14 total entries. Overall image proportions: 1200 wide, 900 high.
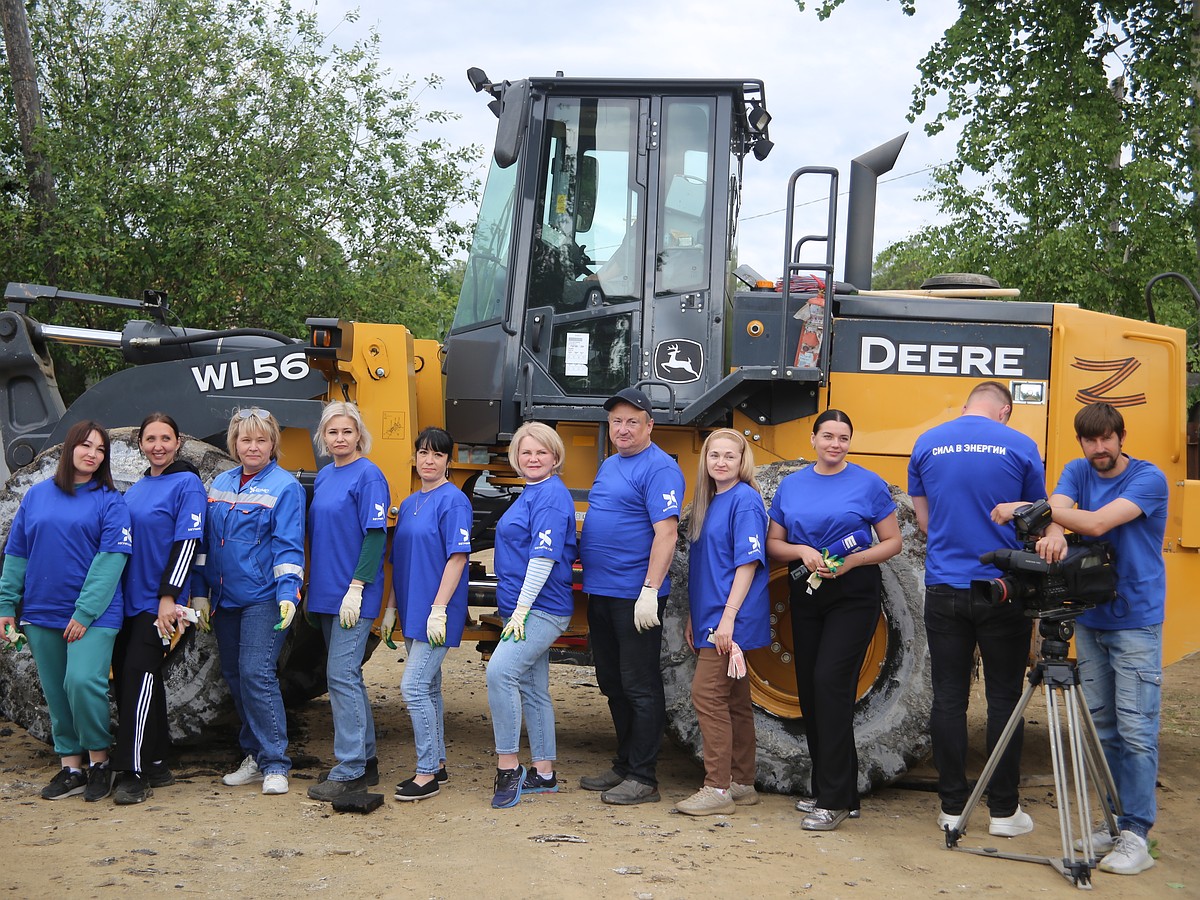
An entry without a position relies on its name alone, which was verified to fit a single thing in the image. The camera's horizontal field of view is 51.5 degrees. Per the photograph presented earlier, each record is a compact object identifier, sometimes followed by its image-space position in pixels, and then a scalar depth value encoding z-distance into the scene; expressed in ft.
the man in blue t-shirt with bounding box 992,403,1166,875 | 16.28
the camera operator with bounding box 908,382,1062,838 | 17.02
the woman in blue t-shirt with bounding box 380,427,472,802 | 18.74
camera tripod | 15.42
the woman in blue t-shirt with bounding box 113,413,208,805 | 18.80
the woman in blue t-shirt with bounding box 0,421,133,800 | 18.53
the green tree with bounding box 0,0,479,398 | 45.70
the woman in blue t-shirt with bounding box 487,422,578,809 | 18.48
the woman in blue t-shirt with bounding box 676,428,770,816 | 18.07
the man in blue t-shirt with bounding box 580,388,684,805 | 18.40
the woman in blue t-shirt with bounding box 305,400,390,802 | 18.84
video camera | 15.83
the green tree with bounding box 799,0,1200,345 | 42.59
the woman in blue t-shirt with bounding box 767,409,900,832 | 17.69
